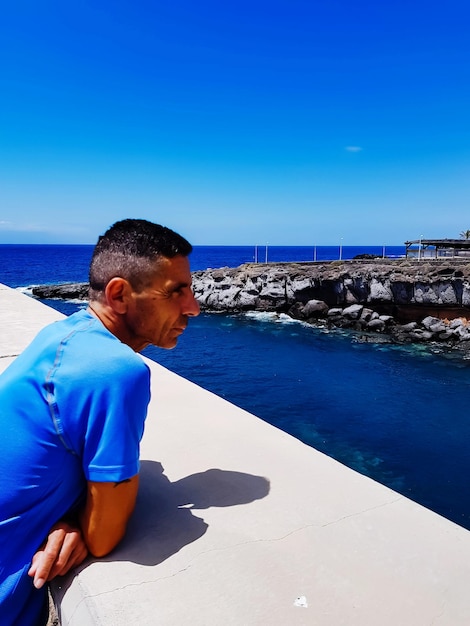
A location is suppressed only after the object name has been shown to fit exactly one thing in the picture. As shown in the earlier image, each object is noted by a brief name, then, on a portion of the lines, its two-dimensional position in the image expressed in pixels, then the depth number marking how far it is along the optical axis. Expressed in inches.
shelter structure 1471.0
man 59.7
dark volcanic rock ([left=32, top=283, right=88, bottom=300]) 1854.1
